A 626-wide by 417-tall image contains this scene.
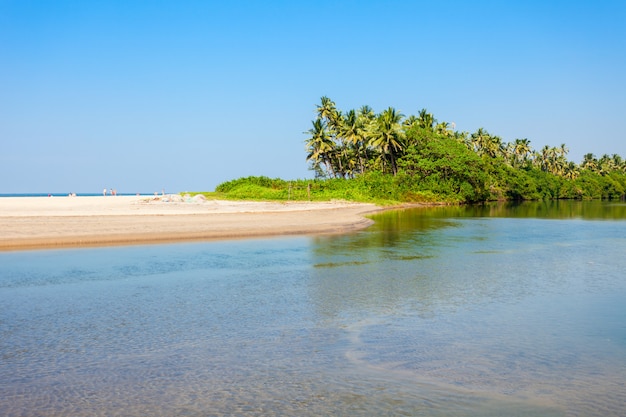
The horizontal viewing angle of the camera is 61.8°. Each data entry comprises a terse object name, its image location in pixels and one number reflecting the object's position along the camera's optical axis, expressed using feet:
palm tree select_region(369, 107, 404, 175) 265.34
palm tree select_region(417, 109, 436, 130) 298.97
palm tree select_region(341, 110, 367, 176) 287.48
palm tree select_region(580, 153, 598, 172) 510.17
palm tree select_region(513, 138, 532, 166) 410.10
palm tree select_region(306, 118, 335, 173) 292.61
